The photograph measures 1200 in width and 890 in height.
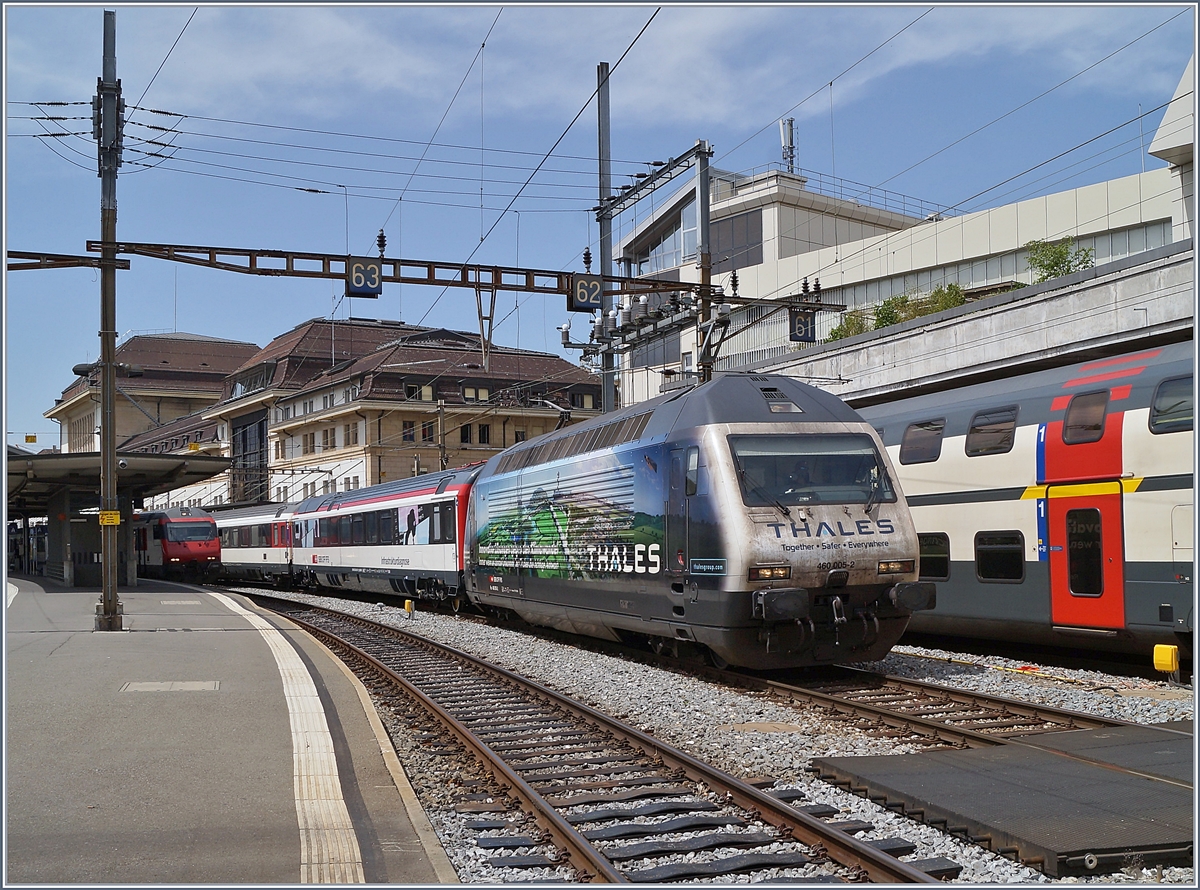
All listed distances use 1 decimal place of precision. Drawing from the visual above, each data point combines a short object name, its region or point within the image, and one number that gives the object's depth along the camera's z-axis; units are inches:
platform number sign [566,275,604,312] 790.5
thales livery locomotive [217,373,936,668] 463.8
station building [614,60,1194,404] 1330.0
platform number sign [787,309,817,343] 895.7
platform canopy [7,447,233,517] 1284.4
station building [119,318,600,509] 2500.0
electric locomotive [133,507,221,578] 1860.2
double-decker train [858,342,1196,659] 462.6
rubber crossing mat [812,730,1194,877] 229.3
